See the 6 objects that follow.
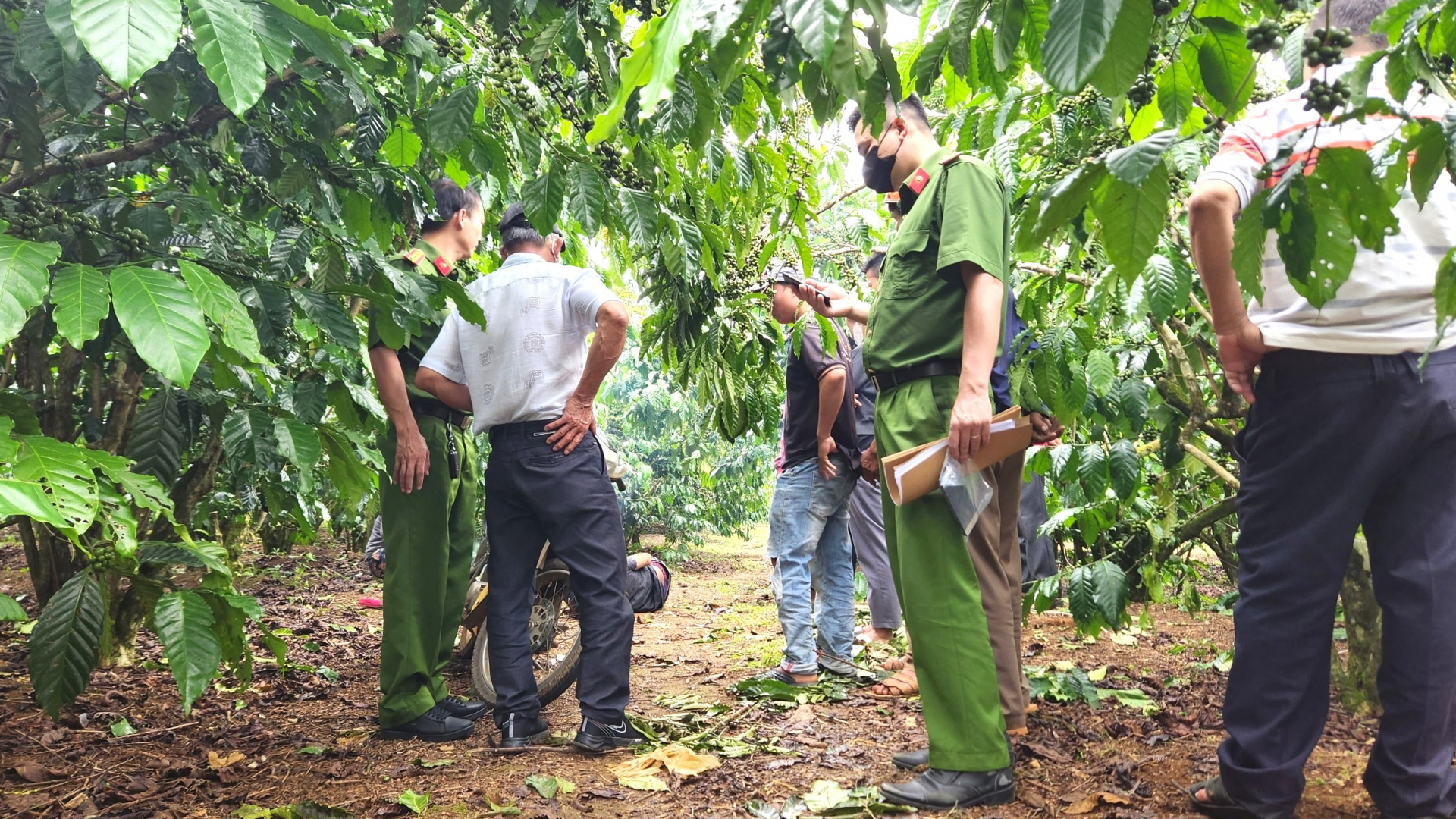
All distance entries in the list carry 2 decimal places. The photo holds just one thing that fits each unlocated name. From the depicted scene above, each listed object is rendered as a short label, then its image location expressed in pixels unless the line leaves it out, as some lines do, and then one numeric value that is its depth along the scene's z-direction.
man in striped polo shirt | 1.81
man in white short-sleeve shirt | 2.93
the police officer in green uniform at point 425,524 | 3.14
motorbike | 3.51
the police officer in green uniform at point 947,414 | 2.23
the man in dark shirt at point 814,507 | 3.86
